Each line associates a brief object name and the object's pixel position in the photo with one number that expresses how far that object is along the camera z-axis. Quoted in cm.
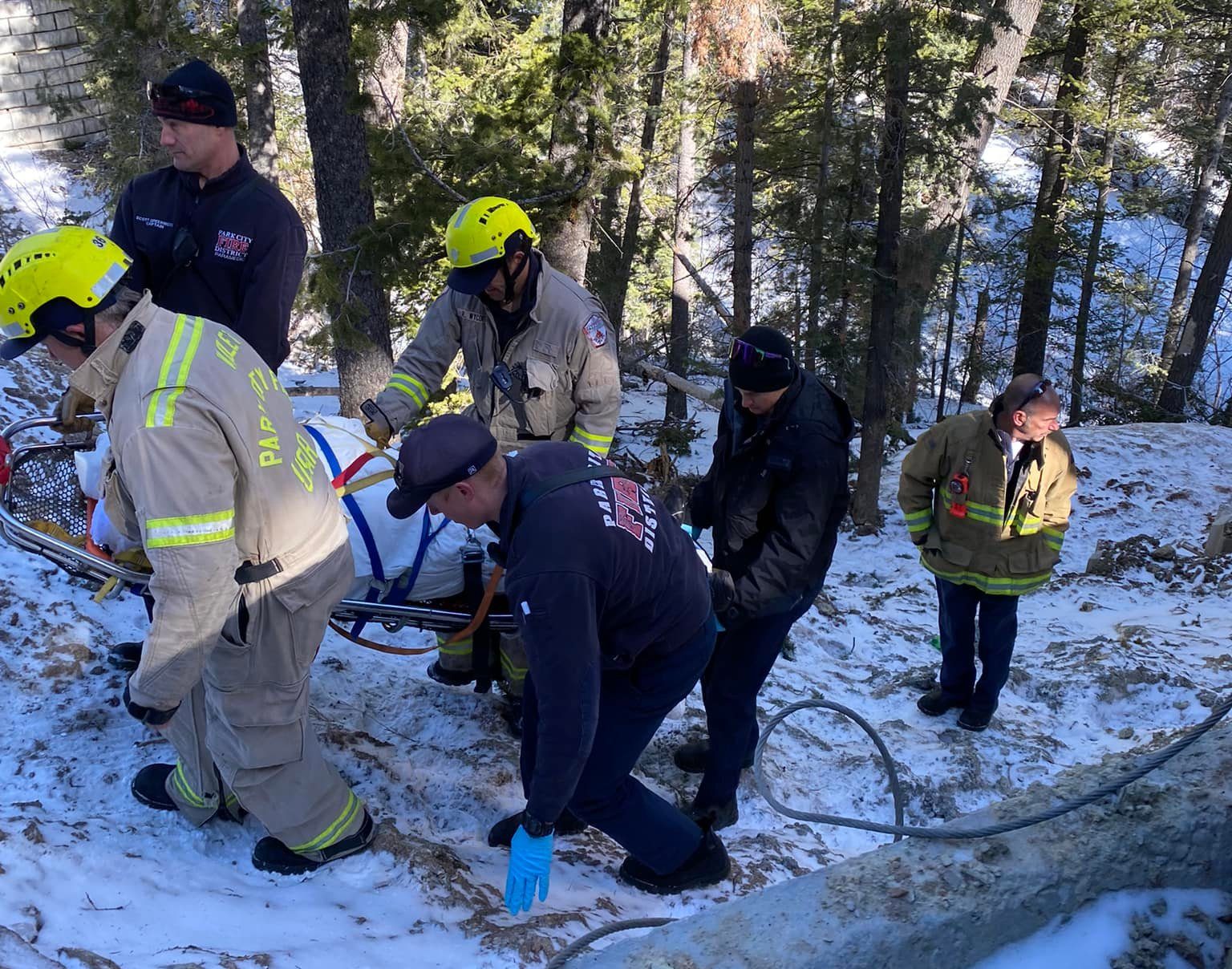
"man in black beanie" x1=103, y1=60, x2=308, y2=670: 376
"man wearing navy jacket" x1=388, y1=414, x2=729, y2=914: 243
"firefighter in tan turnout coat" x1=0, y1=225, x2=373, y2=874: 242
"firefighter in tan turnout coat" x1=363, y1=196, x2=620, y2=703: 371
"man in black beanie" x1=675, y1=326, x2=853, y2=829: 343
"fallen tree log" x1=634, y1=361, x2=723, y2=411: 940
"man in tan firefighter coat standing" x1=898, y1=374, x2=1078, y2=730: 475
